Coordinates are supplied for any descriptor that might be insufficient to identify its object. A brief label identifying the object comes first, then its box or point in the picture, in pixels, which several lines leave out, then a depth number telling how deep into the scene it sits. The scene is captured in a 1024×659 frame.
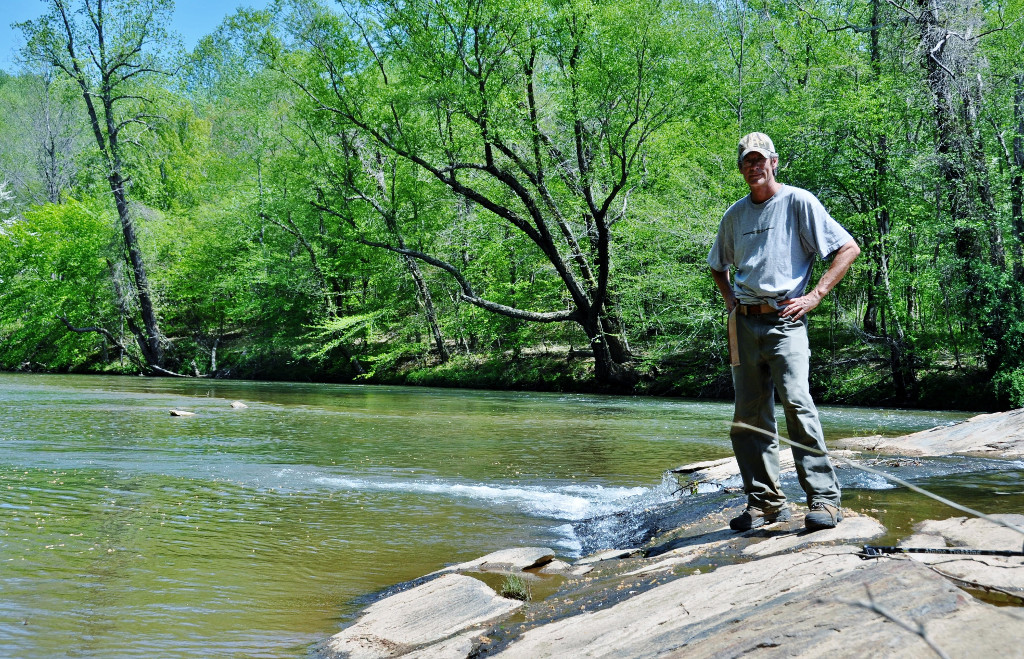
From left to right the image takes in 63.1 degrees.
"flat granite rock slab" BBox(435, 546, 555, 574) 4.84
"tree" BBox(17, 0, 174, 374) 28.61
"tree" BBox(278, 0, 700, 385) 19.59
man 4.25
